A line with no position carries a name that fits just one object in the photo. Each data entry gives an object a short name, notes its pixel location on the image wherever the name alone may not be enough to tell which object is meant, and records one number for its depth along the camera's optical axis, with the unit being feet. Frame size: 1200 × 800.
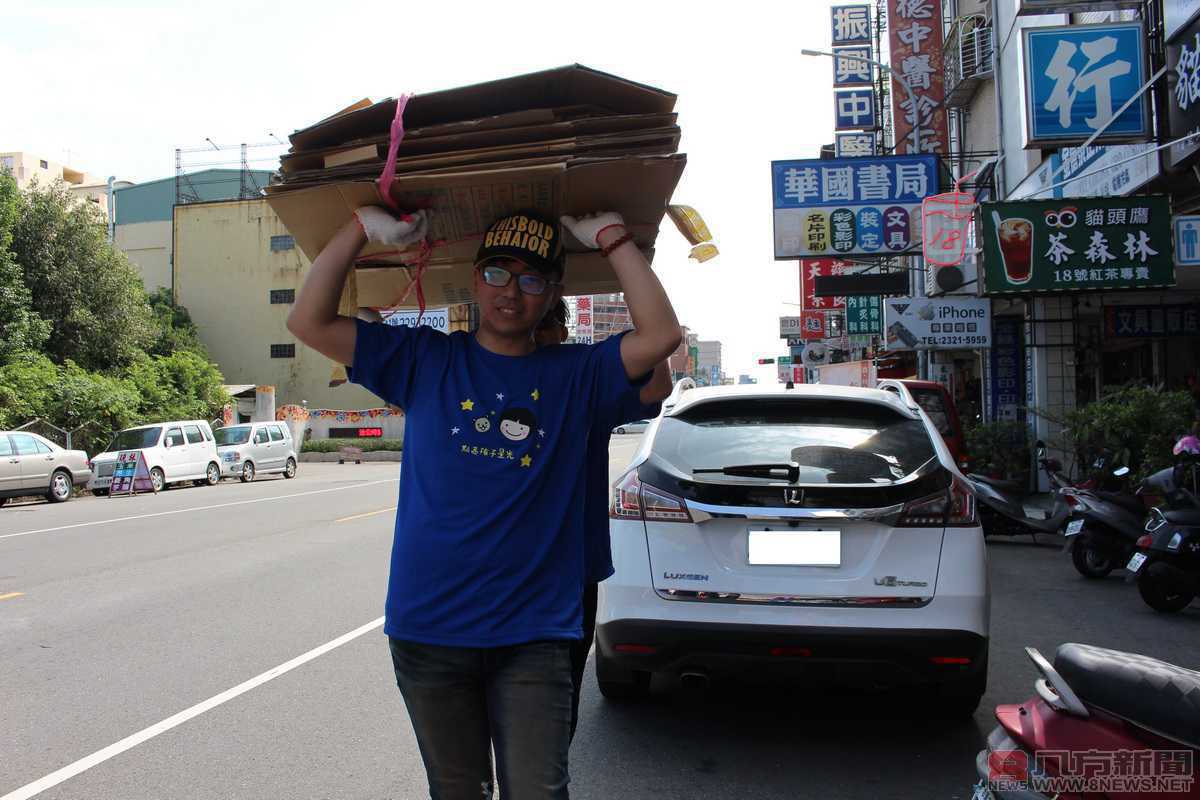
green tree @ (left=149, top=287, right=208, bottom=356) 139.31
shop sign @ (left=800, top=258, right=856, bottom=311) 96.89
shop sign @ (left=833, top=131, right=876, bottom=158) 95.55
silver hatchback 84.69
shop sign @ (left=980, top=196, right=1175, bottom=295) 36.99
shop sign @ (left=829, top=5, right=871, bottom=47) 96.58
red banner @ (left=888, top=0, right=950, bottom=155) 67.51
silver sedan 58.85
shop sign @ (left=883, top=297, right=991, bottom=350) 53.52
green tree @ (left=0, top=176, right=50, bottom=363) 81.82
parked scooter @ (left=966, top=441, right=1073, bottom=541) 33.24
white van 70.00
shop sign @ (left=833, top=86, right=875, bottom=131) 92.73
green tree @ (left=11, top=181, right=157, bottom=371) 95.09
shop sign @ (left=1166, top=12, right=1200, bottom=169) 31.50
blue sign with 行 33.99
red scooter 7.88
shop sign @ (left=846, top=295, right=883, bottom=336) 88.07
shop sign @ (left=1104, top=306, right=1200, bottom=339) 49.82
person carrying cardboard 7.21
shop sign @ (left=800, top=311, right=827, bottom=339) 119.55
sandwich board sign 69.62
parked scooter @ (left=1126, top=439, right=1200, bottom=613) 22.58
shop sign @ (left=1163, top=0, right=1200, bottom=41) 31.60
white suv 12.57
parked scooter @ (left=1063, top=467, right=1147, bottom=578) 27.50
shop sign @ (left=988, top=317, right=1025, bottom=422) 61.52
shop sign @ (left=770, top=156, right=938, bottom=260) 55.67
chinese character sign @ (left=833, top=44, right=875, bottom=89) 92.27
